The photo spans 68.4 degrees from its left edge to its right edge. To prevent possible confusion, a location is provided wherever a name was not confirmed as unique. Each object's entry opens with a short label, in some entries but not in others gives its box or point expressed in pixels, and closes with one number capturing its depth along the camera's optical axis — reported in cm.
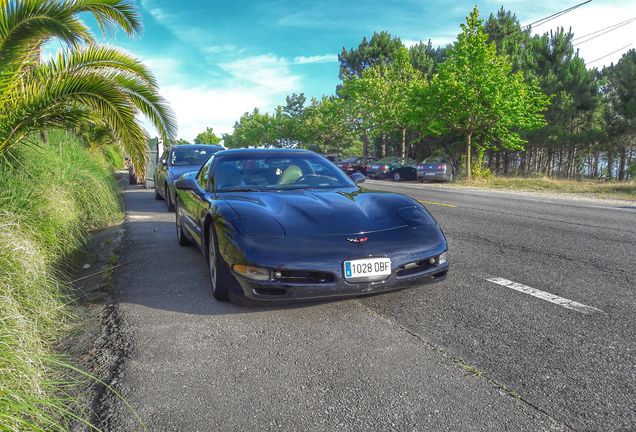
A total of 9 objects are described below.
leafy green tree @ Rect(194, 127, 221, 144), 11738
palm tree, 583
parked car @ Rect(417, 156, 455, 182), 2489
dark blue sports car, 329
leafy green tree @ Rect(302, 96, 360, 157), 4728
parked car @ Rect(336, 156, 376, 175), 3188
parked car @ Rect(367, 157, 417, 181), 2808
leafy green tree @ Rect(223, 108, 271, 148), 7900
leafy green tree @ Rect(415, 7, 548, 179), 2439
